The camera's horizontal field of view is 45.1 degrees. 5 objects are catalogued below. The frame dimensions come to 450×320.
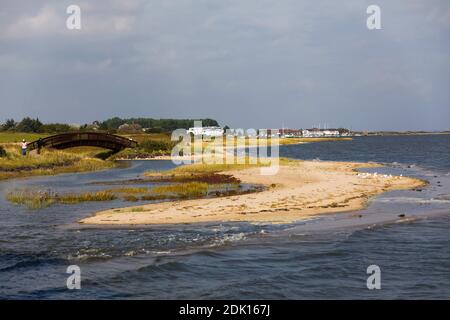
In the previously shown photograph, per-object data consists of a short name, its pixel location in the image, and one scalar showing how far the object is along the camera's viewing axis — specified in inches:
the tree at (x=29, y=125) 5487.2
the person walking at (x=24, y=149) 2797.7
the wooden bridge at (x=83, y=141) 3358.8
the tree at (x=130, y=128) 6519.2
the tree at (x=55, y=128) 5380.4
